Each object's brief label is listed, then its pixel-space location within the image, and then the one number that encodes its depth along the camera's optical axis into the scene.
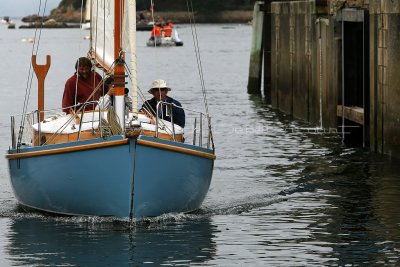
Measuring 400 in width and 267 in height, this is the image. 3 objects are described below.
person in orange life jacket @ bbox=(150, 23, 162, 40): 127.94
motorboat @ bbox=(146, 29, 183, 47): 128.43
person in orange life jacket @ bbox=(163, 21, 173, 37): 129.36
